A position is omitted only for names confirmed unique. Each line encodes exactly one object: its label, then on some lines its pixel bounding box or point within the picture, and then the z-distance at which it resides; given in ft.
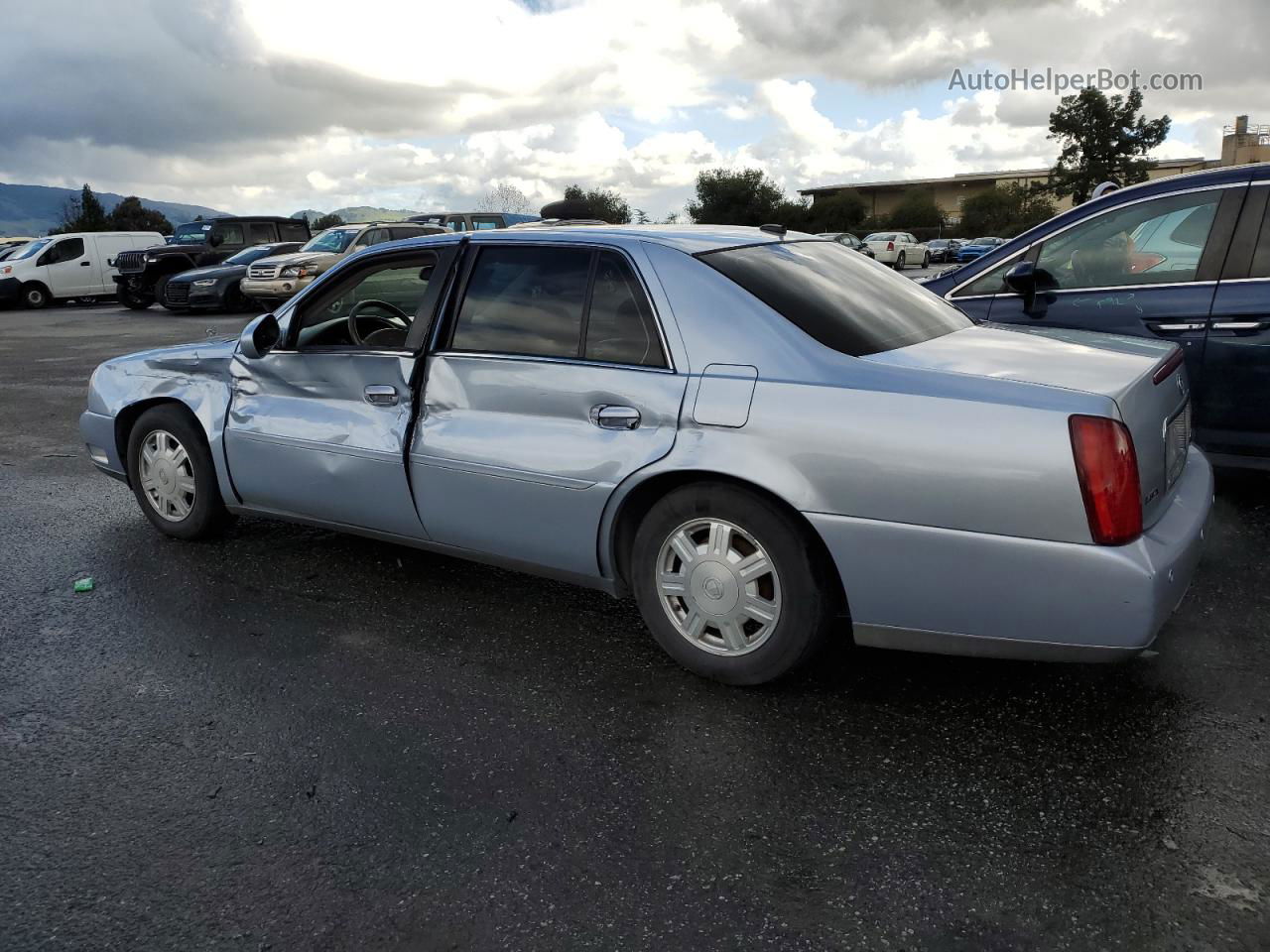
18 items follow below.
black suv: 73.77
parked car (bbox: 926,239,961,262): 170.81
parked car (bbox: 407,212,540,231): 69.05
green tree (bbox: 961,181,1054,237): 214.61
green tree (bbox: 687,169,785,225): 233.96
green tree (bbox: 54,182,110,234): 222.69
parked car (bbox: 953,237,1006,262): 136.56
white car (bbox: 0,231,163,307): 79.05
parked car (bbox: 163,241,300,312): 65.21
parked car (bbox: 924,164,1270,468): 15.56
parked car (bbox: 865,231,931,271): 126.31
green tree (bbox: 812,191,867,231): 259.60
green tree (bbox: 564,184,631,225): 155.27
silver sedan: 9.02
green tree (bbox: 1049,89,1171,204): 191.52
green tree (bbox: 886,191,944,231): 267.39
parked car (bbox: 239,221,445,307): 60.23
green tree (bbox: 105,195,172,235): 256.11
